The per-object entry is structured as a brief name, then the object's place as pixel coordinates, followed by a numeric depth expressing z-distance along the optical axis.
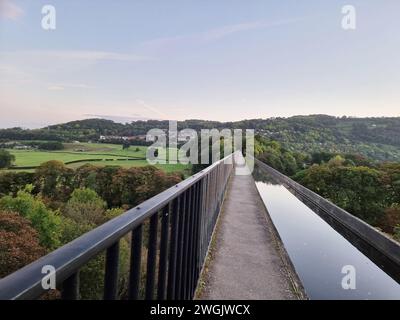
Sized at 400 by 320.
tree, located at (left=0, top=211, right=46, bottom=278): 21.33
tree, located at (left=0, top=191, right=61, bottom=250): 34.03
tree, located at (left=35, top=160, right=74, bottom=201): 58.38
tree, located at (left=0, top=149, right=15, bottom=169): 57.69
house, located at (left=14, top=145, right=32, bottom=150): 69.38
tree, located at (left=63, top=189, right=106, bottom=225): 41.00
